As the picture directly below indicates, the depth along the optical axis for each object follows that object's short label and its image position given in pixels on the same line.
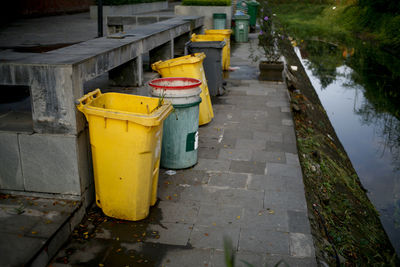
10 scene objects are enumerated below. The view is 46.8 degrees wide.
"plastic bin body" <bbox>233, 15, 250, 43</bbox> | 18.86
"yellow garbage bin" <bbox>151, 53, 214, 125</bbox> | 7.42
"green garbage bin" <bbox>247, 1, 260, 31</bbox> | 23.30
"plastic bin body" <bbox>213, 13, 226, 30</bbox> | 17.31
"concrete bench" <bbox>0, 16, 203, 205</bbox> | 4.41
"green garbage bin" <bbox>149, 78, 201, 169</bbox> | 5.82
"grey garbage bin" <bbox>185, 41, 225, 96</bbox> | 9.55
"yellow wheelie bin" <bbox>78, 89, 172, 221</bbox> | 4.33
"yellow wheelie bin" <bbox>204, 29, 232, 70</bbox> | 12.14
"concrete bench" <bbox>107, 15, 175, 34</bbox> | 12.20
